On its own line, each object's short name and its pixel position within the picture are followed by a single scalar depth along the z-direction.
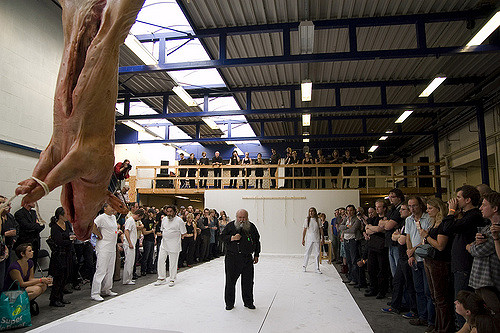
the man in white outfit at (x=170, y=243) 8.49
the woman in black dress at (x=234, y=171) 17.04
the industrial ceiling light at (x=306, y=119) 13.76
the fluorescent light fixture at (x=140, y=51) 8.30
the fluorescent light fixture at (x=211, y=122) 14.65
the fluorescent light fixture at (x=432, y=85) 9.76
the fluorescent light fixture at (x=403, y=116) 13.25
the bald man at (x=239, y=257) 6.34
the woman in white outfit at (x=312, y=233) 10.80
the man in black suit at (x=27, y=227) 7.10
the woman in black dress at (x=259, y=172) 16.83
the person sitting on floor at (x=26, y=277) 5.51
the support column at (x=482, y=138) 12.24
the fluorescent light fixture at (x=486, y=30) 7.02
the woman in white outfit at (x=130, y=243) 8.57
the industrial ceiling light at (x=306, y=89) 10.04
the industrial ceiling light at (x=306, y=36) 7.30
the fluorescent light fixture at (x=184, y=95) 11.27
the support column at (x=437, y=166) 15.05
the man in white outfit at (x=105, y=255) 6.99
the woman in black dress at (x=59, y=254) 6.45
